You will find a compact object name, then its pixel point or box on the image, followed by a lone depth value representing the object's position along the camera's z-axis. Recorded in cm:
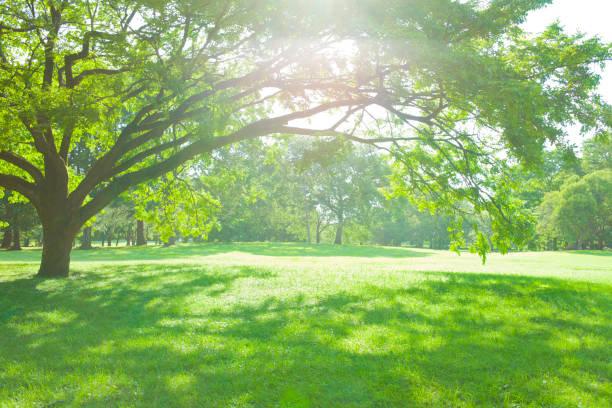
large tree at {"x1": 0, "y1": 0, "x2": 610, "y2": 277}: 773
